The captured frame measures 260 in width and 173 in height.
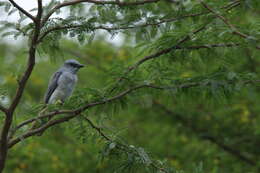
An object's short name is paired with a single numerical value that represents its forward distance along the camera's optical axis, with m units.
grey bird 12.70
